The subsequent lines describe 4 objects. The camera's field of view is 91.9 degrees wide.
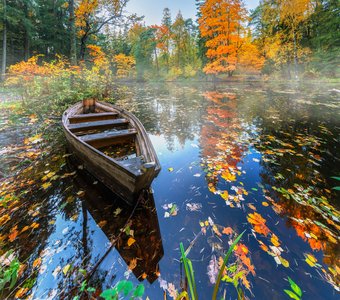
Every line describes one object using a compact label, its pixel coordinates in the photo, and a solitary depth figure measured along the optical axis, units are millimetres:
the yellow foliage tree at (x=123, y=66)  24006
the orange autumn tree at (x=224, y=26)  15584
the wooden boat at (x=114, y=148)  1938
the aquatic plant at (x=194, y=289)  933
